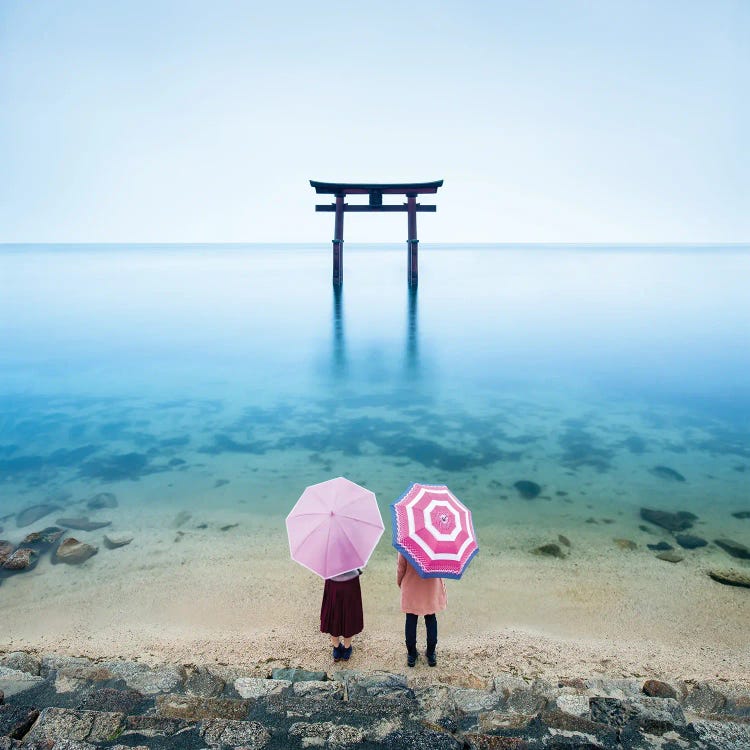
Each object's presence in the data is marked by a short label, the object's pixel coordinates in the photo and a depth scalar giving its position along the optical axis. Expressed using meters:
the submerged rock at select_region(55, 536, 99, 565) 6.54
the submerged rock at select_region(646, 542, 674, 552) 6.87
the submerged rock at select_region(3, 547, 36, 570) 6.29
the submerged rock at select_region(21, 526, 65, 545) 6.94
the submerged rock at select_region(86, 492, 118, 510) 8.09
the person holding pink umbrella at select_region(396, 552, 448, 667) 4.44
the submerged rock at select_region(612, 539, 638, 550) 6.94
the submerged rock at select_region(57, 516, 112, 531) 7.40
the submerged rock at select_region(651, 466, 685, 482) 9.12
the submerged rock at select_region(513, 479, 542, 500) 8.47
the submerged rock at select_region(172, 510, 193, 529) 7.57
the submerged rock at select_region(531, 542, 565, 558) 6.80
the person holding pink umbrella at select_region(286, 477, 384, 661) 4.13
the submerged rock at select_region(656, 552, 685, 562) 6.60
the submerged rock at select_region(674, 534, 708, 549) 6.97
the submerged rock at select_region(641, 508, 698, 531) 7.48
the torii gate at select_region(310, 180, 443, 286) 27.98
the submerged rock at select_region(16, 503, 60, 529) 7.56
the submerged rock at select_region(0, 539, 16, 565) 6.43
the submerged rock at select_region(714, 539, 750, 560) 6.75
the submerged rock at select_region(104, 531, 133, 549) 6.96
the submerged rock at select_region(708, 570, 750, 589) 6.08
